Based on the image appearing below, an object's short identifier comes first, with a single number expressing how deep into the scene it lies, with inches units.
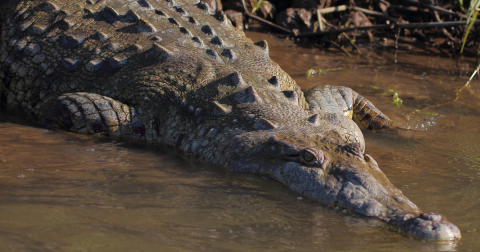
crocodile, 287.1
